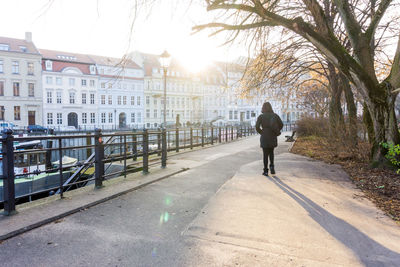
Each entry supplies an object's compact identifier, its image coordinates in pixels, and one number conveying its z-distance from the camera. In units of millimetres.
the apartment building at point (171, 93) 69062
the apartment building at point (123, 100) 60750
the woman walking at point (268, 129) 7340
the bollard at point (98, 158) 5773
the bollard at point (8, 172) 3998
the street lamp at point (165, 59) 12769
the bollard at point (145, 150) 7379
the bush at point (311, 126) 13984
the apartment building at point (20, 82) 49469
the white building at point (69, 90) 54188
